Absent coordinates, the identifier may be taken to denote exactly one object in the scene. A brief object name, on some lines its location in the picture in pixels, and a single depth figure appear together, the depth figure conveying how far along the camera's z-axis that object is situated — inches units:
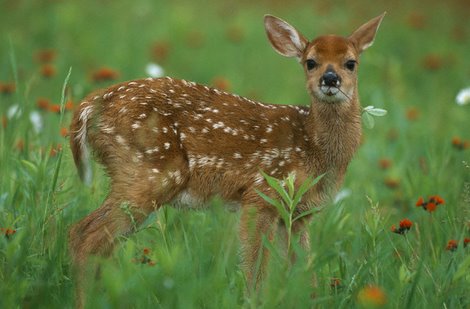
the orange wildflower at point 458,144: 455.9
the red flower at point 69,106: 442.9
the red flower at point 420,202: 369.5
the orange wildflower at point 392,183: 506.9
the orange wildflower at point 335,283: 326.3
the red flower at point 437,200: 367.2
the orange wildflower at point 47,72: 557.6
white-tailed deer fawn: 370.9
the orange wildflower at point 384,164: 535.2
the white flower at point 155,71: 543.1
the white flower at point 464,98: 484.1
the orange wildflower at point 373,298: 243.4
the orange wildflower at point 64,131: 373.1
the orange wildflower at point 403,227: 346.3
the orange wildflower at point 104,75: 516.7
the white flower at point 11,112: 411.6
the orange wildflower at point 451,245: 345.1
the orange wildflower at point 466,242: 350.9
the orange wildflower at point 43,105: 504.7
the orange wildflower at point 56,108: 441.4
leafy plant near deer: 303.7
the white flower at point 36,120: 488.7
